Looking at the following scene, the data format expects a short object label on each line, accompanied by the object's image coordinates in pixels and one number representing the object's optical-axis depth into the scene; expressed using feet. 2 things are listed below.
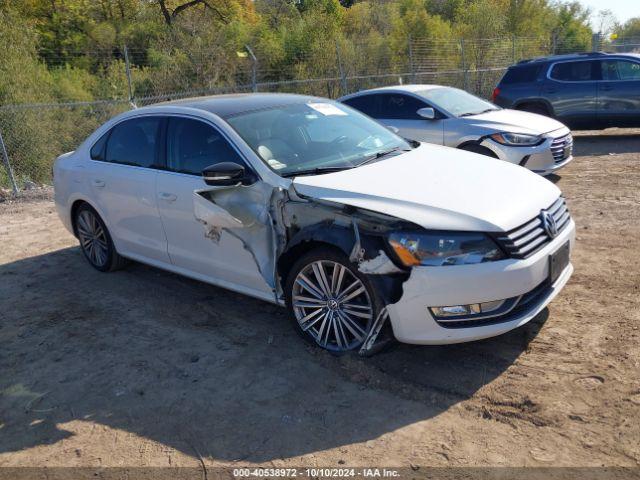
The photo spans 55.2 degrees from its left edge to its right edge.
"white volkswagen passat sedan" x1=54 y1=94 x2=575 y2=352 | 11.73
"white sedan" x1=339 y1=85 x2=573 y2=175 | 26.78
